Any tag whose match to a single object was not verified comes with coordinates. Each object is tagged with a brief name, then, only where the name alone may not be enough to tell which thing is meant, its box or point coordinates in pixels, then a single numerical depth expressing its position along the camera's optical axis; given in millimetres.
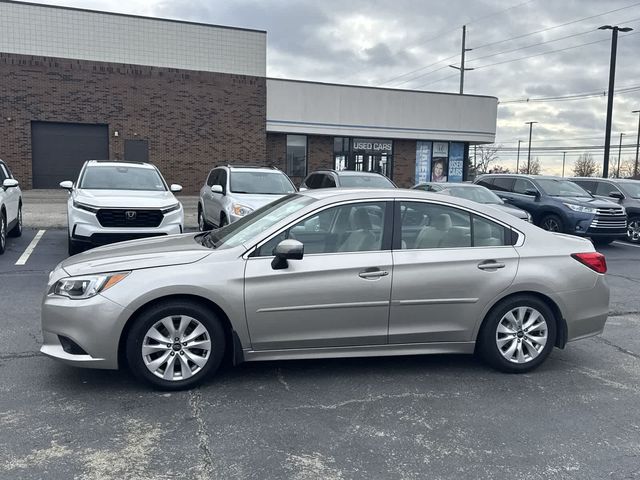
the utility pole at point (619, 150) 72888
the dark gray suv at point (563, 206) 13281
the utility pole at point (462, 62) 40531
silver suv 10711
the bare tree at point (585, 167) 76988
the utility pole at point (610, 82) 21781
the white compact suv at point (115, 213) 8883
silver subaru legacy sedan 4133
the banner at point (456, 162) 30641
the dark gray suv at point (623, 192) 14789
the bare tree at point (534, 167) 90194
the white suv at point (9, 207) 9908
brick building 21719
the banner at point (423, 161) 29750
